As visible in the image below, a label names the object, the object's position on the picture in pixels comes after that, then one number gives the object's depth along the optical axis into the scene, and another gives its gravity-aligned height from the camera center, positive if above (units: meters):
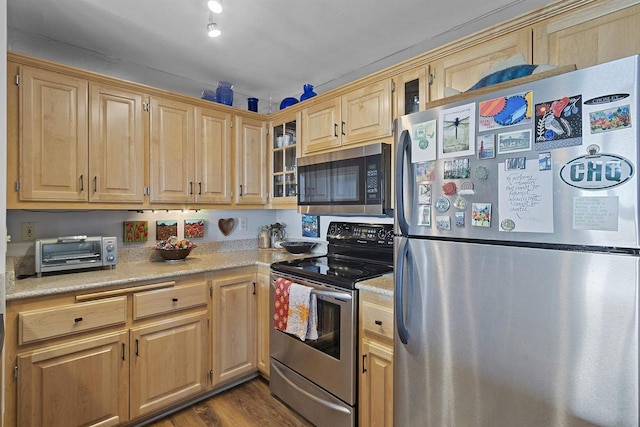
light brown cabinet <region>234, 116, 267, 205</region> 2.77 +0.42
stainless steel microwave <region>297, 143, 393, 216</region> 2.00 +0.19
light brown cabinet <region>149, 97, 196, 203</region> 2.29 +0.43
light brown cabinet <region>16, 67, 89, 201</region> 1.82 +0.43
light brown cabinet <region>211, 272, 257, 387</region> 2.26 -0.84
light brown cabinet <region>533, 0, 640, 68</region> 1.22 +0.71
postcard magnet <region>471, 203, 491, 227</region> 1.10 -0.01
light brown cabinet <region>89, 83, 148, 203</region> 2.05 +0.43
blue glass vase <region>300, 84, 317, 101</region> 2.67 +0.97
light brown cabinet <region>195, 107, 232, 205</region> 2.52 +0.42
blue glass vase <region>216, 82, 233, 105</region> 2.71 +0.97
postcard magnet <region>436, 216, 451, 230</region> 1.20 -0.05
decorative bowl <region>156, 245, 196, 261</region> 2.41 -0.33
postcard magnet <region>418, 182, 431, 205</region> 1.26 +0.06
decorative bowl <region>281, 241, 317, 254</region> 2.78 -0.32
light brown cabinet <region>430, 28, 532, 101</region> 1.51 +0.76
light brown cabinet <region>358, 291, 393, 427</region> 1.59 -0.76
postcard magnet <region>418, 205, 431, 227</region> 1.26 -0.02
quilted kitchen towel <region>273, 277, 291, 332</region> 2.06 -0.61
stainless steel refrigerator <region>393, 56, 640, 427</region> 0.87 -0.14
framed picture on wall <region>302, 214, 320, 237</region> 2.93 -0.14
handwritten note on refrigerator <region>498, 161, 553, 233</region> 0.98 +0.03
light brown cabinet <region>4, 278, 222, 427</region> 1.59 -0.81
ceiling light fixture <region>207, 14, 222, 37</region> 1.76 +0.99
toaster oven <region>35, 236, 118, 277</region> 1.89 -0.27
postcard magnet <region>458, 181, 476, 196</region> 1.14 +0.07
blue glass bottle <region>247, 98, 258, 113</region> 2.96 +0.98
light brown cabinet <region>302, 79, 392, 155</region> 2.04 +0.63
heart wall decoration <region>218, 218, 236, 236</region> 2.97 -0.14
